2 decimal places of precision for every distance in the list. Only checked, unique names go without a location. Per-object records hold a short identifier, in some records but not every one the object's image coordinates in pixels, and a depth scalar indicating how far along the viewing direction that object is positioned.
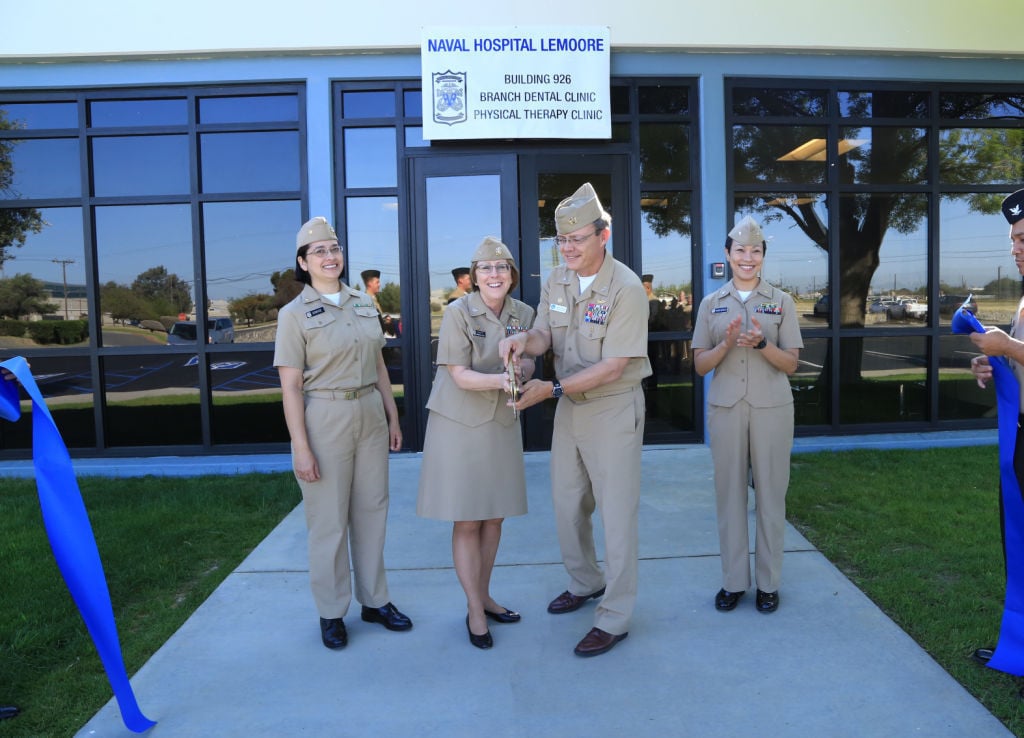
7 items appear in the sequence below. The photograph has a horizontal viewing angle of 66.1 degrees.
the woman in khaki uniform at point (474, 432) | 3.42
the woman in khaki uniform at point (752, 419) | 3.79
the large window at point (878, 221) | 7.45
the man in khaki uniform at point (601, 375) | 3.39
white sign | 6.75
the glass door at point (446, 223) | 7.00
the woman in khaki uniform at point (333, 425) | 3.49
